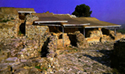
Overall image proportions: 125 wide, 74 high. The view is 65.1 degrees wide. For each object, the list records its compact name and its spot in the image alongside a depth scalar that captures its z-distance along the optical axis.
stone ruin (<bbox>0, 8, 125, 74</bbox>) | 4.08
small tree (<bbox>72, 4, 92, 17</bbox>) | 38.94
